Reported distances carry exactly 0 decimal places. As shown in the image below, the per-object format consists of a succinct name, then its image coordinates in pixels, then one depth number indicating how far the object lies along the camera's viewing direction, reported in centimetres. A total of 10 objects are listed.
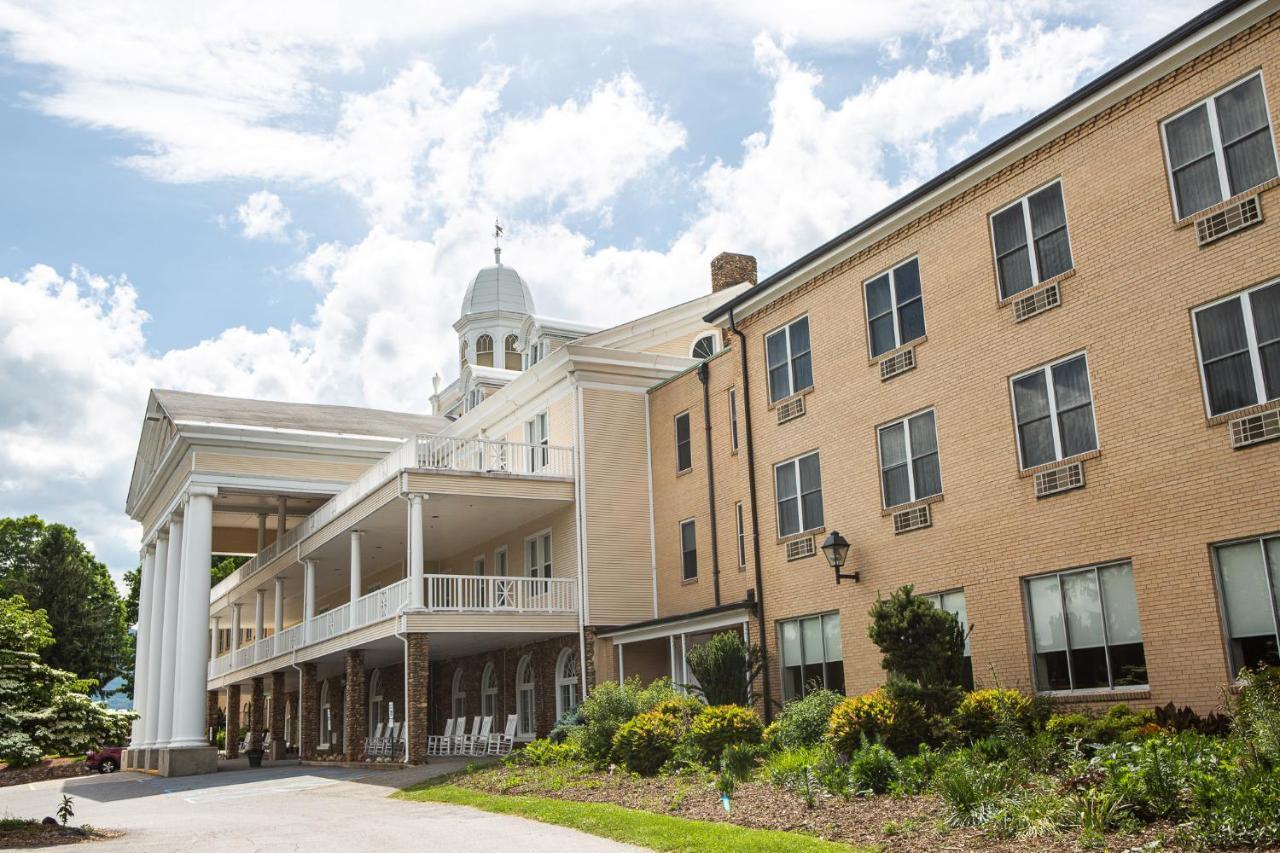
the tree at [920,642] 1645
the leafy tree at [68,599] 5691
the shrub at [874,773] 1339
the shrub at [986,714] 1513
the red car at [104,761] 3625
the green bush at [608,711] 2006
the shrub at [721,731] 1775
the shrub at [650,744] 1845
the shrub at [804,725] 1778
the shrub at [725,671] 2152
